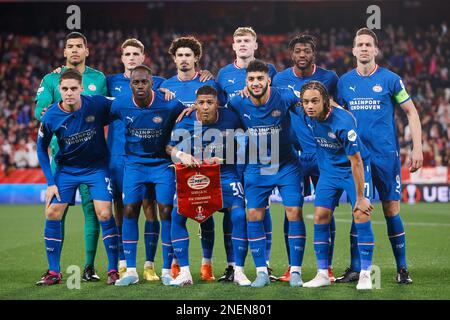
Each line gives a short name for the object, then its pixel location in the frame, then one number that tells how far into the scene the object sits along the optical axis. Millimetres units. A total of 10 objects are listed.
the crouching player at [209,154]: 14742
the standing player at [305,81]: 15437
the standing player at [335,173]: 13875
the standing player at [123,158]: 15703
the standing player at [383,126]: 14930
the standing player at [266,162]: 14609
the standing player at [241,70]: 16109
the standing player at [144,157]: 15023
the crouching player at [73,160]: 15031
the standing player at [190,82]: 15711
